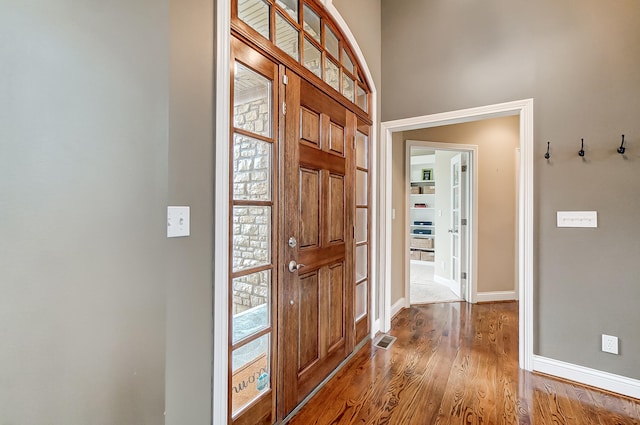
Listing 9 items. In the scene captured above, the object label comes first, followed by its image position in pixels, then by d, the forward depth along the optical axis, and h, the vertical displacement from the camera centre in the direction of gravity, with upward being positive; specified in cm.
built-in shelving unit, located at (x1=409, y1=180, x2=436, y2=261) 705 -15
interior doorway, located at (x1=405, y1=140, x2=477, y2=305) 396 -33
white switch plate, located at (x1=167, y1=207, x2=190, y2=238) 113 -4
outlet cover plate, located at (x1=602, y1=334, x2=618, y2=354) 210 -95
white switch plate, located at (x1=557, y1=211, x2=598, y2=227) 218 -4
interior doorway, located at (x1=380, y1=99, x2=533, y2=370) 238 +5
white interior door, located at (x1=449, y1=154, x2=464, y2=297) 417 -11
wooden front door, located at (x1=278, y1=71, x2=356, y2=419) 176 -20
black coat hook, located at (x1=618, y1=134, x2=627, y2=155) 208 +46
